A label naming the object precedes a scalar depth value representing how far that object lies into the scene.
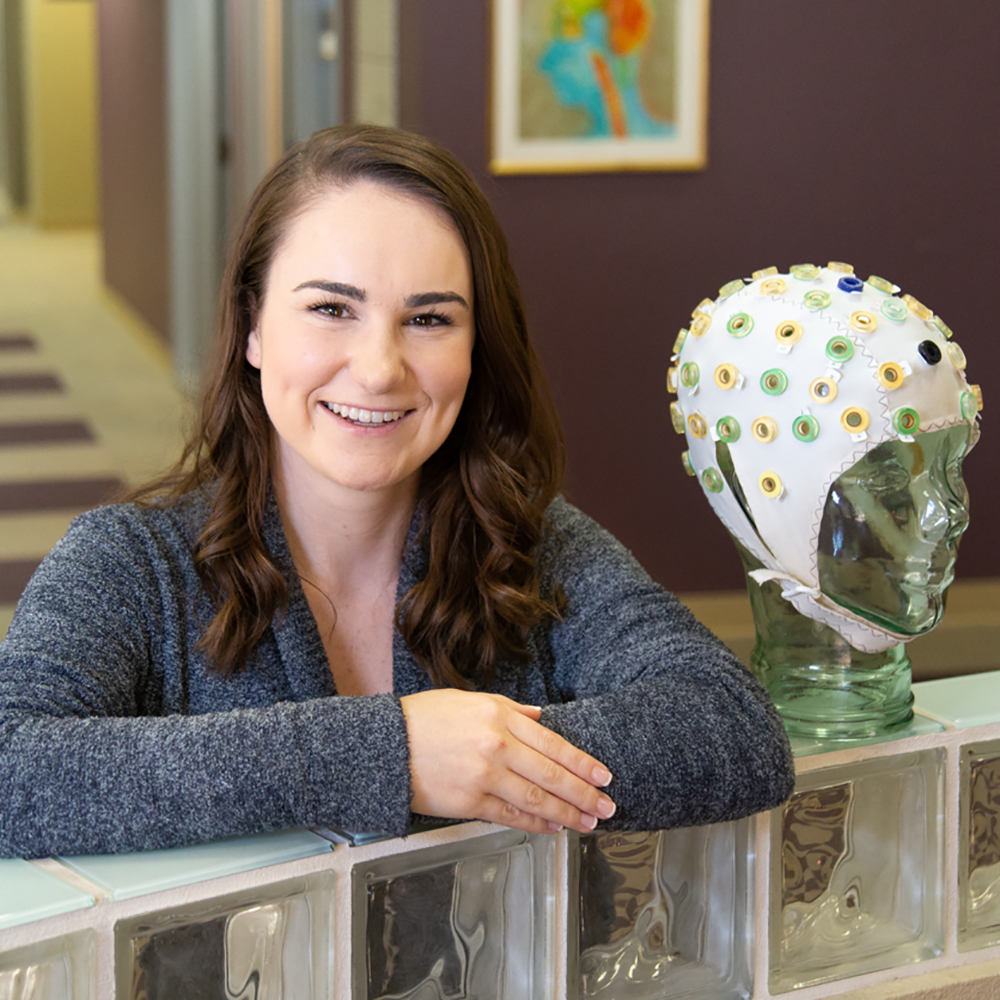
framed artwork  3.30
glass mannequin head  1.43
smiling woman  1.35
